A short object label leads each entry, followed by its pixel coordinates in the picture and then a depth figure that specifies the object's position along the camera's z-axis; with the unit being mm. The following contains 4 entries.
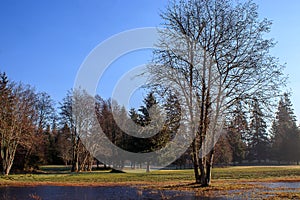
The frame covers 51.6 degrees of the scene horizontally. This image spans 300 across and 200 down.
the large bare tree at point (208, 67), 18750
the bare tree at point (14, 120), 36781
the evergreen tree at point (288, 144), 75125
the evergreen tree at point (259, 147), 82688
